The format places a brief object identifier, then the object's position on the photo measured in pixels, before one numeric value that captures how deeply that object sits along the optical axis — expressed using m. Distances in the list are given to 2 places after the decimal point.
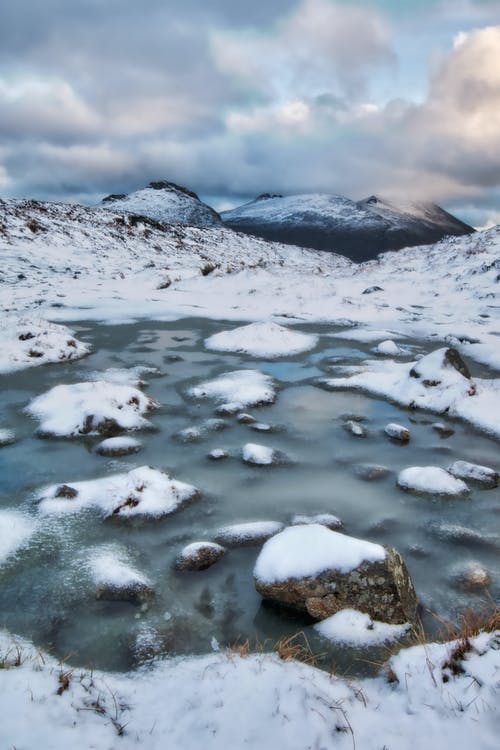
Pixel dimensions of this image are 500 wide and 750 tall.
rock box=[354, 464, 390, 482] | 6.40
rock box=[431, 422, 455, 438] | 7.91
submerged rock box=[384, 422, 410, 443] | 7.60
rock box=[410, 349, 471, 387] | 9.39
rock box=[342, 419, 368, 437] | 7.70
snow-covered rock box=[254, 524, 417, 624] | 3.93
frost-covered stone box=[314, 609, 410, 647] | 3.79
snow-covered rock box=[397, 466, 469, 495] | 6.01
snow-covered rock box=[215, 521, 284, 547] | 5.03
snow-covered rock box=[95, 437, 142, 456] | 6.79
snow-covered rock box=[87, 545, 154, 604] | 4.20
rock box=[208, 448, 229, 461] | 6.71
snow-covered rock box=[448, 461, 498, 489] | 6.26
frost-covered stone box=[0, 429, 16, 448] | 7.03
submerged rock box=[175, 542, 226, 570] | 4.62
